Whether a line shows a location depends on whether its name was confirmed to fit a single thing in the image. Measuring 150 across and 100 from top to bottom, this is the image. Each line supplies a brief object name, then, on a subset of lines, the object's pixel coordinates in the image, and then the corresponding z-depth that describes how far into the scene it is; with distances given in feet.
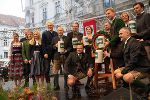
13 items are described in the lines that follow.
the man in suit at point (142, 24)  11.72
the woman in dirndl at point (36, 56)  16.87
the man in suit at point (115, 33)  13.67
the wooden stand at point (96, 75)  15.43
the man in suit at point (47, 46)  17.11
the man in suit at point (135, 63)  10.16
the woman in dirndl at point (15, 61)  18.33
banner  17.49
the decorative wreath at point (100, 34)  14.49
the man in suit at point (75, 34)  16.78
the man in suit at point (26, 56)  18.31
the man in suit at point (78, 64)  15.10
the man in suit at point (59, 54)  16.81
